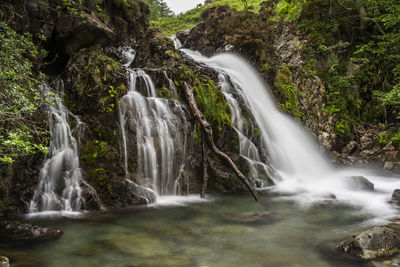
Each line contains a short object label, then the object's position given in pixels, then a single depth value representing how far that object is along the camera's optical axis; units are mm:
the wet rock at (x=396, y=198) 7471
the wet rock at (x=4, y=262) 3671
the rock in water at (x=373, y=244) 4312
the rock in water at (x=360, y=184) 9109
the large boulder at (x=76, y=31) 9656
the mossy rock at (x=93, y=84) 8039
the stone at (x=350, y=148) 13336
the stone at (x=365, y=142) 13086
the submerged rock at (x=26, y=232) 4977
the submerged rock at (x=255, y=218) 6238
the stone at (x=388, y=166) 11598
